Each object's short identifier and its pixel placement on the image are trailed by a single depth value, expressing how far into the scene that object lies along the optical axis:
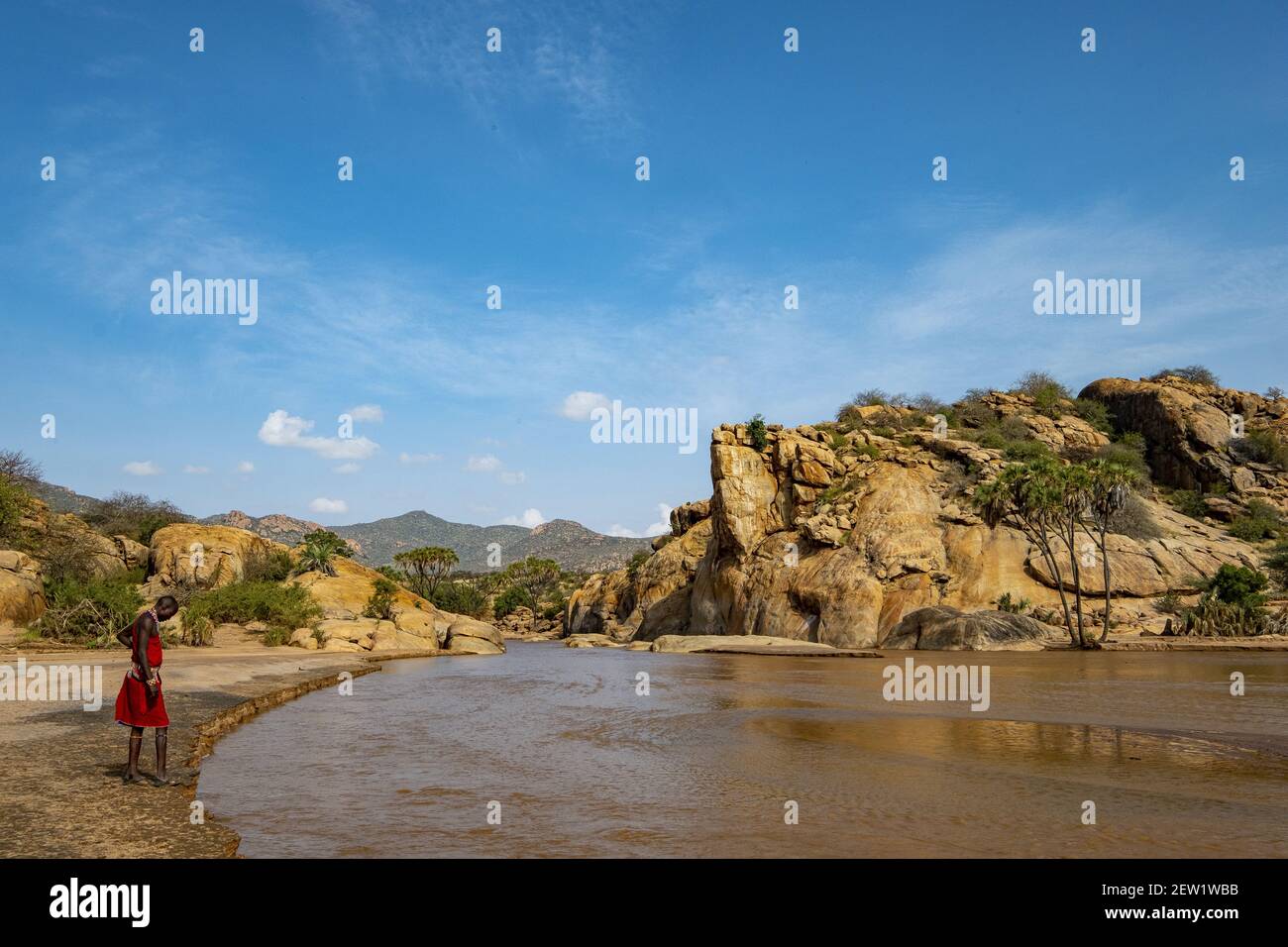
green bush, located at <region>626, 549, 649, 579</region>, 76.61
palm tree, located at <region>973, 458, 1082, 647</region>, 42.44
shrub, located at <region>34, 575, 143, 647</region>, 27.83
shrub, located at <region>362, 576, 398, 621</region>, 45.75
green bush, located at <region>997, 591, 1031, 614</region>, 45.50
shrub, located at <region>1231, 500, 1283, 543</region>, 54.41
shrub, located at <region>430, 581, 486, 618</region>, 80.75
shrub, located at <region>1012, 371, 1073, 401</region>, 80.06
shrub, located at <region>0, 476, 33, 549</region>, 34.22
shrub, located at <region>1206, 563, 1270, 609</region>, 42.44
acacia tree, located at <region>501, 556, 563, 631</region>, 93.06
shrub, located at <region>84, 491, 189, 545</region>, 53.03
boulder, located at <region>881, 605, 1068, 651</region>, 39.50
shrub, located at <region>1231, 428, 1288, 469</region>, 63.69
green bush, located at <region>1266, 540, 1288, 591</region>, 47.55
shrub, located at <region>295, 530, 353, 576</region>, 49.78
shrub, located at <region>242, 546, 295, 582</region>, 47.06
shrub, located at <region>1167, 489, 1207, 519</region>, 60.47
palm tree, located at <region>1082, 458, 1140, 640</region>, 41.84
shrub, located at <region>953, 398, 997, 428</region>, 72.62
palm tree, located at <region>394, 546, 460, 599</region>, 76.38
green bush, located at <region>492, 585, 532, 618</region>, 89.88
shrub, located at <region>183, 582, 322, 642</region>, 35.66
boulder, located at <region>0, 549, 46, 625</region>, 28.55
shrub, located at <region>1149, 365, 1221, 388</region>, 80.12
